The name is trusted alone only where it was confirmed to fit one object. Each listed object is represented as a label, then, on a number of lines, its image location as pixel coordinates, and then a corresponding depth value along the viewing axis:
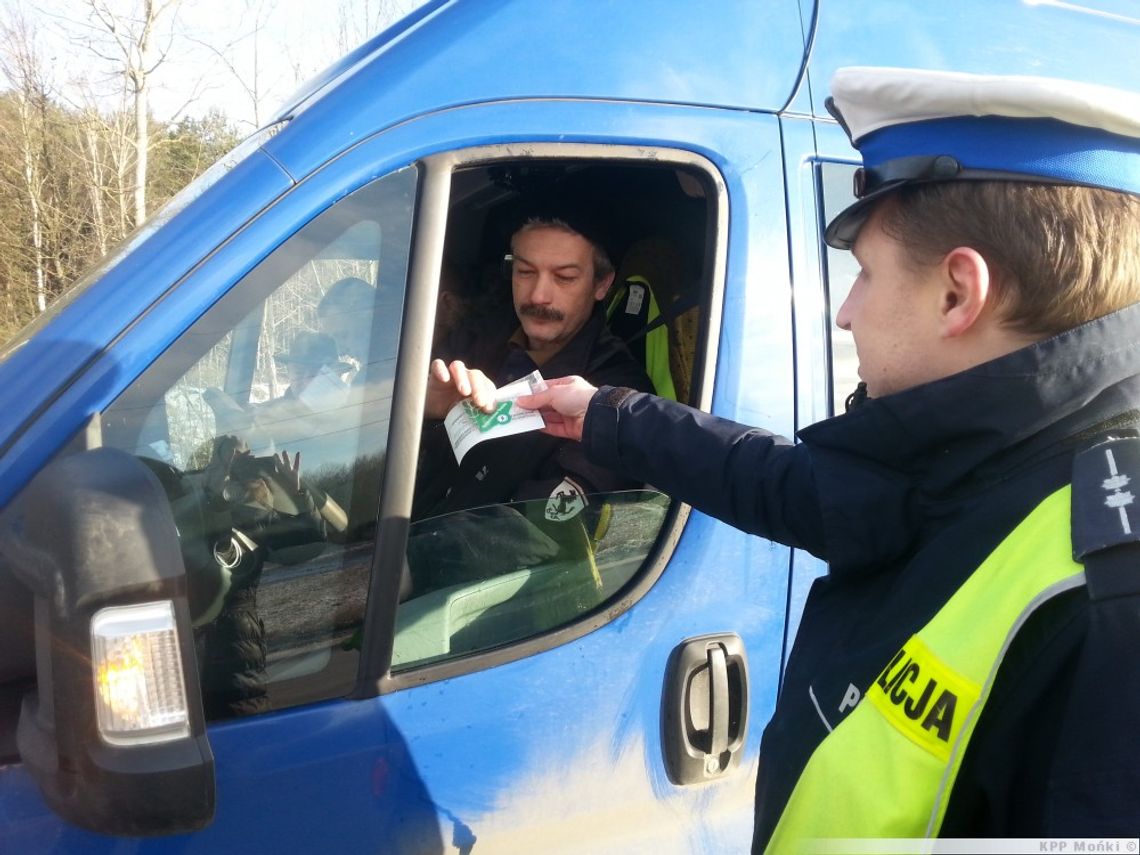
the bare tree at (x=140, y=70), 12.10
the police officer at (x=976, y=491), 0.75
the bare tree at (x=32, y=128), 13.52
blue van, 0.98
